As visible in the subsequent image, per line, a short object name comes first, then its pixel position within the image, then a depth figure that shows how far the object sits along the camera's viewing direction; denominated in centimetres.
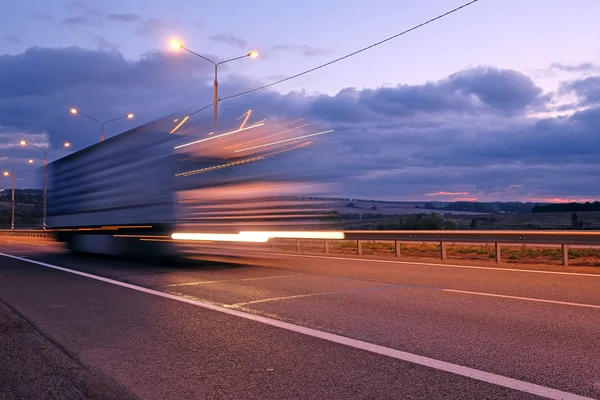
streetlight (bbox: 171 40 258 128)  2643
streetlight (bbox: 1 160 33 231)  7156
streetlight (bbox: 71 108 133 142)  4153
